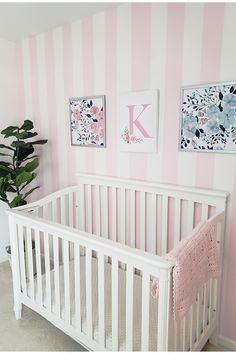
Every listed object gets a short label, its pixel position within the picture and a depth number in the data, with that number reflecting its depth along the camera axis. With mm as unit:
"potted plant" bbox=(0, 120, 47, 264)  2344
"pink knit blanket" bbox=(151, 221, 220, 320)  1157
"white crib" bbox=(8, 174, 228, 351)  1272
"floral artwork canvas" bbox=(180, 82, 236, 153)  1606
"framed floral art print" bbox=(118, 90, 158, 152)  1920
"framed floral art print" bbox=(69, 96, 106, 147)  2232
